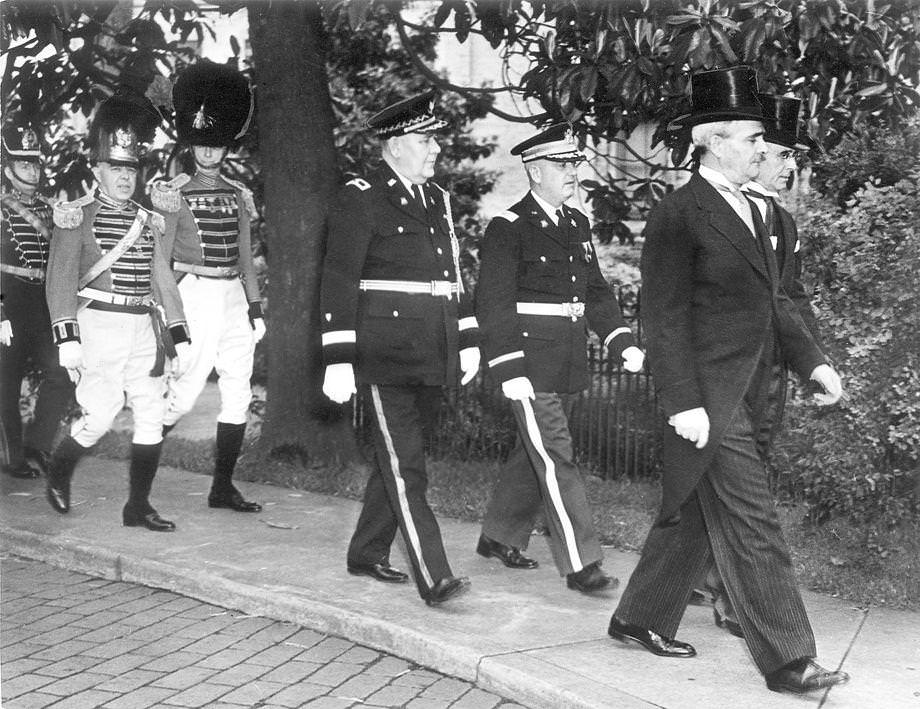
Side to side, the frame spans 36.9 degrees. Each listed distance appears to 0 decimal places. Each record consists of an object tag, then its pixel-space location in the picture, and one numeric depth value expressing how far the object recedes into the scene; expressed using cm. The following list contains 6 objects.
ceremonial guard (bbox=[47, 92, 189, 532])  666
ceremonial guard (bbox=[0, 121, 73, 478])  791
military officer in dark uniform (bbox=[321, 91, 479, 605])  552
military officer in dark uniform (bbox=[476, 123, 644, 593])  575
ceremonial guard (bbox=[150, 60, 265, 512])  713
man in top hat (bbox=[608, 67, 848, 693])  456
